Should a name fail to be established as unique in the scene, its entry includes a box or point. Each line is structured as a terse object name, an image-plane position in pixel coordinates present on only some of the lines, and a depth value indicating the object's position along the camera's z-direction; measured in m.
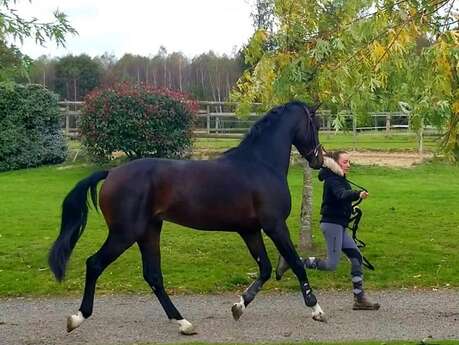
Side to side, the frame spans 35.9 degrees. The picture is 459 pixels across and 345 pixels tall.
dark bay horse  6.62
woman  7.41
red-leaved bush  19.91
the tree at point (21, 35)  7.08
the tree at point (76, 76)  47.88
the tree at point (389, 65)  5.89
